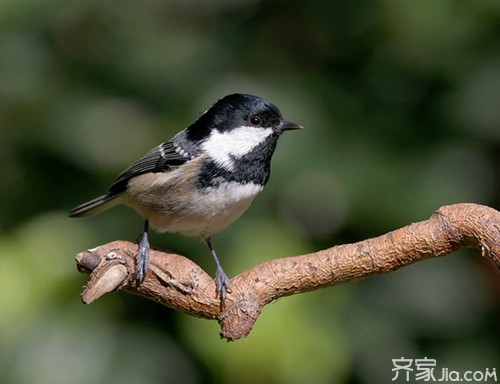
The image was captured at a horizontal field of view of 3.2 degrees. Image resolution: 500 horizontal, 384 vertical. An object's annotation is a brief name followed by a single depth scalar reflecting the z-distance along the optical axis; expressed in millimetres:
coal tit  3688
